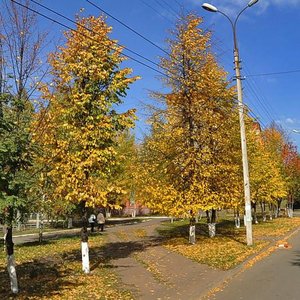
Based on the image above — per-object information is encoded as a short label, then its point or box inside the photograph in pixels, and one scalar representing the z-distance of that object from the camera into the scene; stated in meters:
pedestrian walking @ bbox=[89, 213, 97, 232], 21.67
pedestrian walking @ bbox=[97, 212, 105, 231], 21.62
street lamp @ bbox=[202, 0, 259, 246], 13.93
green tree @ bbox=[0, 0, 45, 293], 5.91
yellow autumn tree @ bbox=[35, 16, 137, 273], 9.06
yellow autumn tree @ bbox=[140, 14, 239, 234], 13.80
